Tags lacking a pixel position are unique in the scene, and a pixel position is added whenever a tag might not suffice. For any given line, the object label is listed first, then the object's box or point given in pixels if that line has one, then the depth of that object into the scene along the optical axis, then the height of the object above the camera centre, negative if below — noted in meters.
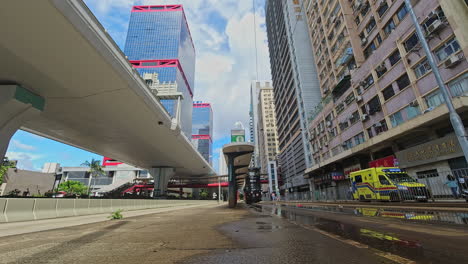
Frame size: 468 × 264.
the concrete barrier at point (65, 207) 10.43 -0.34
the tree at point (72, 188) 66.81 +4.01
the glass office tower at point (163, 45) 103.50 +79.77
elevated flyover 9.78 +8.19
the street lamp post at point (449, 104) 9.14 +3.96
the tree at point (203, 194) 89.38 +0.97
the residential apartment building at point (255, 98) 156.88 +73.48
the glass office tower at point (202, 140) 186.48 +50.62
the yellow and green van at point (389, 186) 13.02 +0.30
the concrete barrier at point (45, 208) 9.24 -0.33
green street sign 23.49 +6.38
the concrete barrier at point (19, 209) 8.00 -0.29
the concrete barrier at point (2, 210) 7.72 -0.27
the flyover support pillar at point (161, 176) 46.36 +4.93
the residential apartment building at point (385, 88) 16.48 +11.03
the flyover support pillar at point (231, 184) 20.12 +1.09
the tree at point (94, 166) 60.34 +9.57
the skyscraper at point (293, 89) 51.28 +28.27
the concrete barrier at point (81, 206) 11.52 -0.36
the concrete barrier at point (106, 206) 13.98 -0.44
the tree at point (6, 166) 39.59 +7.59
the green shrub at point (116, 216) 8.69 -0.69
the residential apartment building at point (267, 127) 113.81 +37.63
